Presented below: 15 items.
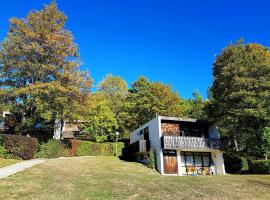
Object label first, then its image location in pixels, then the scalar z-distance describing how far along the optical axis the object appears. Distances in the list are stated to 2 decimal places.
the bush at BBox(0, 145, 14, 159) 19.22
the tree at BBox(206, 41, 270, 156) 19.91
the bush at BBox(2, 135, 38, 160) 19.44
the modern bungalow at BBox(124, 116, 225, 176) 20.08
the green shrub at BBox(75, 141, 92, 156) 24.51
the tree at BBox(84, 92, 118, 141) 30.26
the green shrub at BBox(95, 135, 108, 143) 29.64
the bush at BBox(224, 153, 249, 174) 20.51
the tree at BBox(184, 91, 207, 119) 33.26
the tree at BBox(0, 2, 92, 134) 20.25
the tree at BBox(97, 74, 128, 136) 34.47
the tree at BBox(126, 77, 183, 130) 32.73
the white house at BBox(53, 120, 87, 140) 36.74
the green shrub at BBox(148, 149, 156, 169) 19.90
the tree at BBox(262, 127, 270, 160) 19.19
